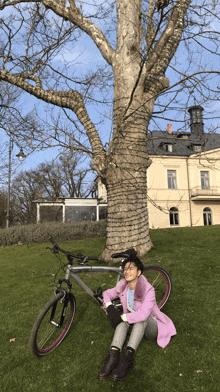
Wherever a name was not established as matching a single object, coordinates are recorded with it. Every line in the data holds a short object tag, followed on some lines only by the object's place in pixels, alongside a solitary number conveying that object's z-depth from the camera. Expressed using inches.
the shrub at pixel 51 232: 453.7
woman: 102.0
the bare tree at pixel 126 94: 229.6
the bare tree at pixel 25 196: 1437.0
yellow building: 1072.2
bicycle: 112.4
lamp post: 449.1
